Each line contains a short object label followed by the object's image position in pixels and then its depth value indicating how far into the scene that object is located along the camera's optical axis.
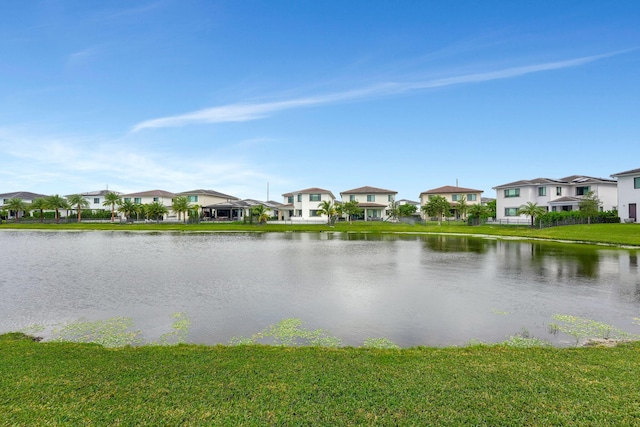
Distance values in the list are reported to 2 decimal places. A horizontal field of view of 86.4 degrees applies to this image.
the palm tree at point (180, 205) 74.25
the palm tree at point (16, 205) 79.62
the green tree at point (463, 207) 64.41
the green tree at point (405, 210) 70.76
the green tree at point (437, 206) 61.22
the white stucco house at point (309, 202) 70.56
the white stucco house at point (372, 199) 72.50
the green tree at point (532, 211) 46.21
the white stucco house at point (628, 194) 42.06
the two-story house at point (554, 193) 53.47
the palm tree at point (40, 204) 79.00
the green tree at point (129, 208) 75.44
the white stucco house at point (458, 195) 72.12
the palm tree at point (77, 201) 78.71
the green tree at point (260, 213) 66.19
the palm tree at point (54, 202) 78.75
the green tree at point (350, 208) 67.25
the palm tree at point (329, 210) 63.00
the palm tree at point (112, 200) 77.62
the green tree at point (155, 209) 71.75
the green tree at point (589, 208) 43.12
